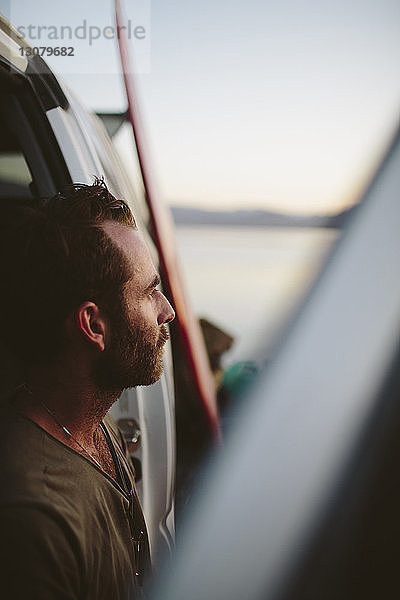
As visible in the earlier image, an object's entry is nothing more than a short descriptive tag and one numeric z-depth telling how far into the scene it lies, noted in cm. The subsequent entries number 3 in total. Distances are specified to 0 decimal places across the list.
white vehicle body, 138
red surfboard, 182
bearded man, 86
